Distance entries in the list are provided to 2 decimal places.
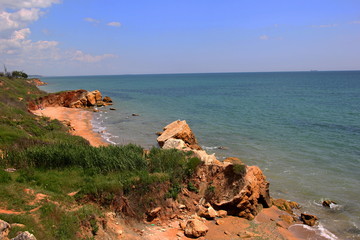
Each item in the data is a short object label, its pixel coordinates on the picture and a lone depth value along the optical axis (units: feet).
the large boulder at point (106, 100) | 219.57
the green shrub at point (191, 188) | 51.83
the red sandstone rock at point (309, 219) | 50.37
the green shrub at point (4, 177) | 39.42
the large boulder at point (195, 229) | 41.11
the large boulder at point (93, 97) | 194.13
